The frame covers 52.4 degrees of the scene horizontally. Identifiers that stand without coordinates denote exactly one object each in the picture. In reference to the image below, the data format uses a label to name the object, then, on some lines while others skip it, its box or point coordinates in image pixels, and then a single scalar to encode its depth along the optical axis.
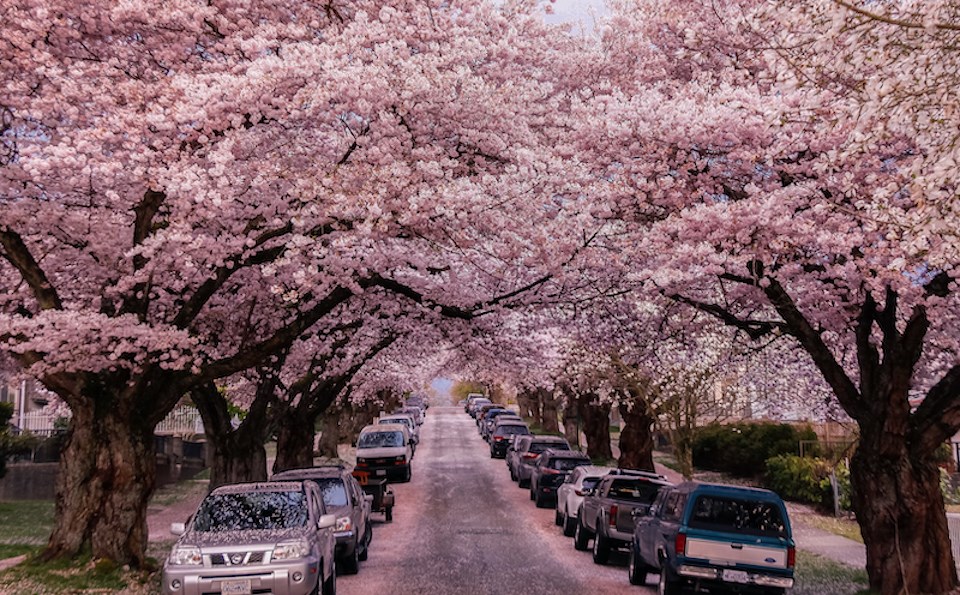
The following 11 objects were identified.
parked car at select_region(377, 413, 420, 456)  52.28
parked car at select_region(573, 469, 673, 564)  17.28
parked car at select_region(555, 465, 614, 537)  21.20
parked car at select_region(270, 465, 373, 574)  15.70
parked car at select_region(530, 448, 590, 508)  27.34
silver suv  11.34
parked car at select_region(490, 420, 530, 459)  47.34
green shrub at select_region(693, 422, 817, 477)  33.97
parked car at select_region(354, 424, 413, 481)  34.75
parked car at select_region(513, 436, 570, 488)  33.19
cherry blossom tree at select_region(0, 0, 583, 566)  14.30
